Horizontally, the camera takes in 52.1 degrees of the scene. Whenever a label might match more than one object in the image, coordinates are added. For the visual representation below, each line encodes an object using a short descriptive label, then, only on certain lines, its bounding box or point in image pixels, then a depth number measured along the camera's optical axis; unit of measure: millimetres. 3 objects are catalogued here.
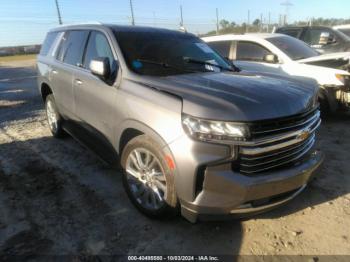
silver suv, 2859
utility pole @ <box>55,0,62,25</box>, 23545
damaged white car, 6570
